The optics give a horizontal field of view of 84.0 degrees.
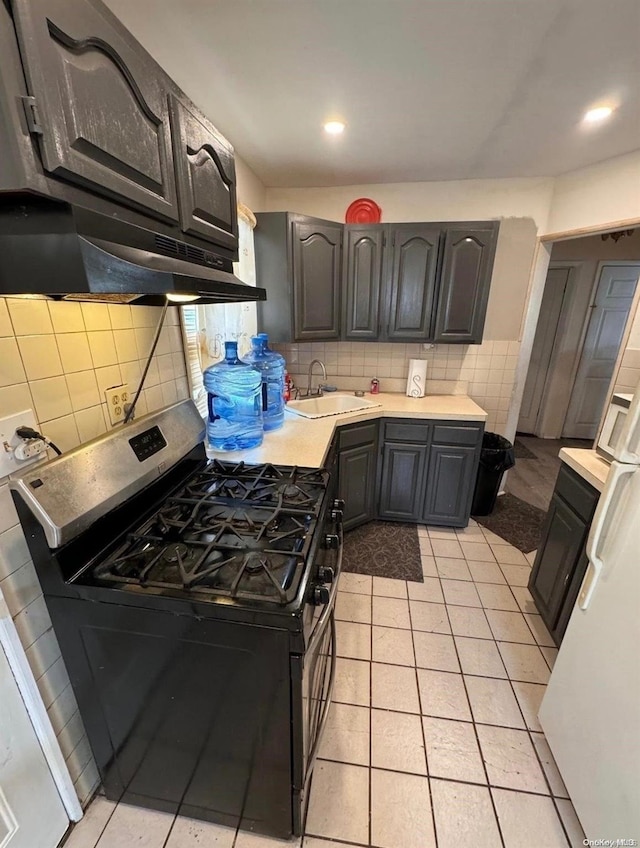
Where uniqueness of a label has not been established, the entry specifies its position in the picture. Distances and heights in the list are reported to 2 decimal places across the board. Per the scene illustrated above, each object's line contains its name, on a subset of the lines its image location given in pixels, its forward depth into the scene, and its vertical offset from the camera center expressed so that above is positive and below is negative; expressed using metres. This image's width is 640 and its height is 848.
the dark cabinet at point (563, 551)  1.51 -1.05
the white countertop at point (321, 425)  1.65 -0.66
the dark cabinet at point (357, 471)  2.29 -1.05
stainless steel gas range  0.83 -0.74
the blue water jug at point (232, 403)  1.75 -0.45
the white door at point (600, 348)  3.96 -0.43
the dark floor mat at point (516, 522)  2.54 -1.56
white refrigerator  0.92 -1.01
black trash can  2.68 -1.15
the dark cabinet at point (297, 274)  2.27 +0.21
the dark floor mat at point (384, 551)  2.22 -1.55
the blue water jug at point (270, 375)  2.07 -0.39
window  1.67 -0.10
